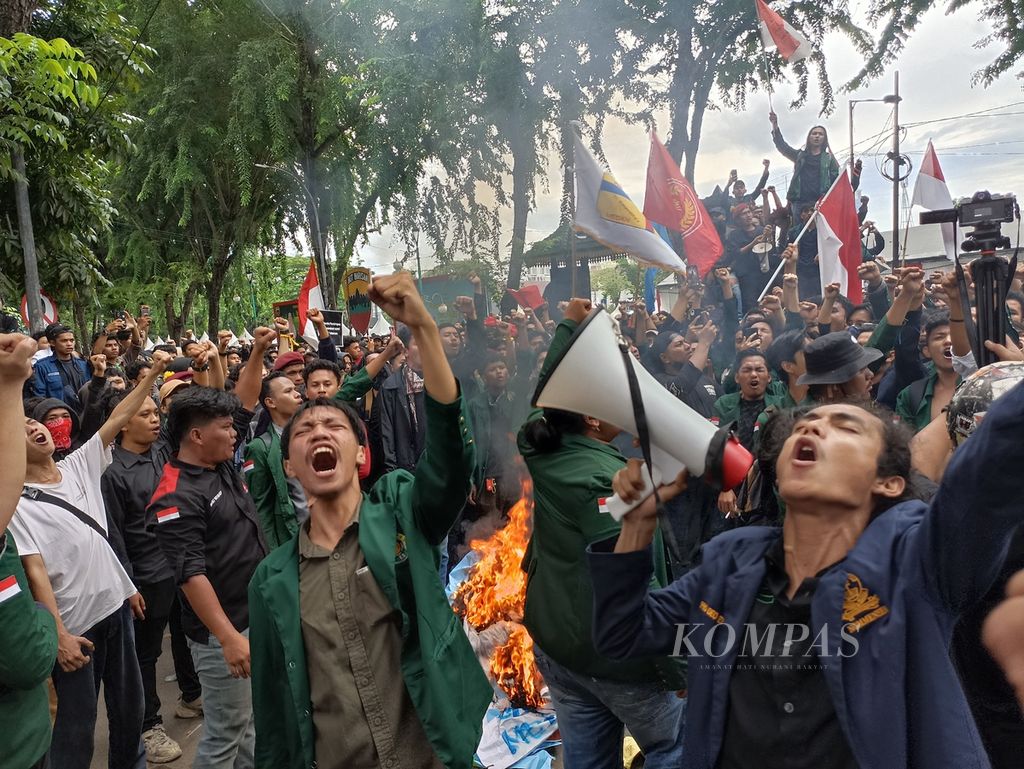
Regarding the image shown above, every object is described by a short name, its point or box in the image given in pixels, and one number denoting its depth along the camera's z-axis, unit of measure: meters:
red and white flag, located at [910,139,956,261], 6.84
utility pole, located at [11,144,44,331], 9.18
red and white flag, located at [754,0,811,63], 8.19
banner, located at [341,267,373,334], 12.82
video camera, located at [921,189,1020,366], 2.74
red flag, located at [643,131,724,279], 6.80
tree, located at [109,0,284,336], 18.97
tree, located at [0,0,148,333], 10.11
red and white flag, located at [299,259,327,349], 9.70
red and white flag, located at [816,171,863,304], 6.77
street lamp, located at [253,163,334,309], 18.25
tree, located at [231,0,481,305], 11.14
